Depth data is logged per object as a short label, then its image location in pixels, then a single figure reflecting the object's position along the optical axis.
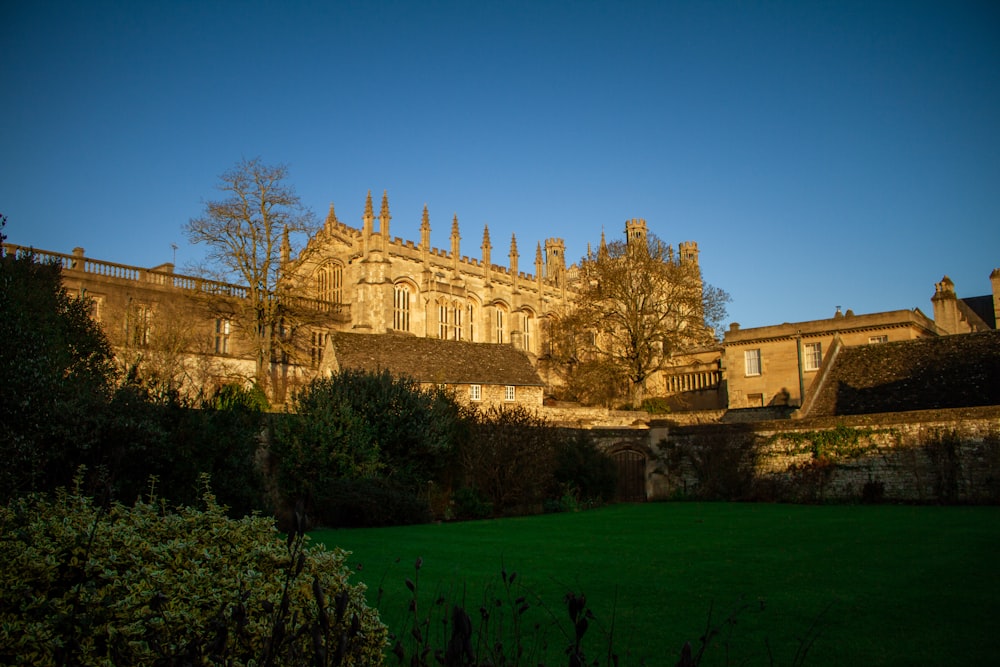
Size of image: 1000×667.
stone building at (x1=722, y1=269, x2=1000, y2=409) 39.09
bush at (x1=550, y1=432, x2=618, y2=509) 24.11
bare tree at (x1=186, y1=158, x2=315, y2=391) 35.59
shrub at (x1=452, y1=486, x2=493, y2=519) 20.95
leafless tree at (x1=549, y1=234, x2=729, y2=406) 42.69
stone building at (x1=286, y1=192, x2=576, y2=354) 47.75
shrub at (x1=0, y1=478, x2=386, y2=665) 3.80
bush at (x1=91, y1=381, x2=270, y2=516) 15.70
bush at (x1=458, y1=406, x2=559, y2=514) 22.12
